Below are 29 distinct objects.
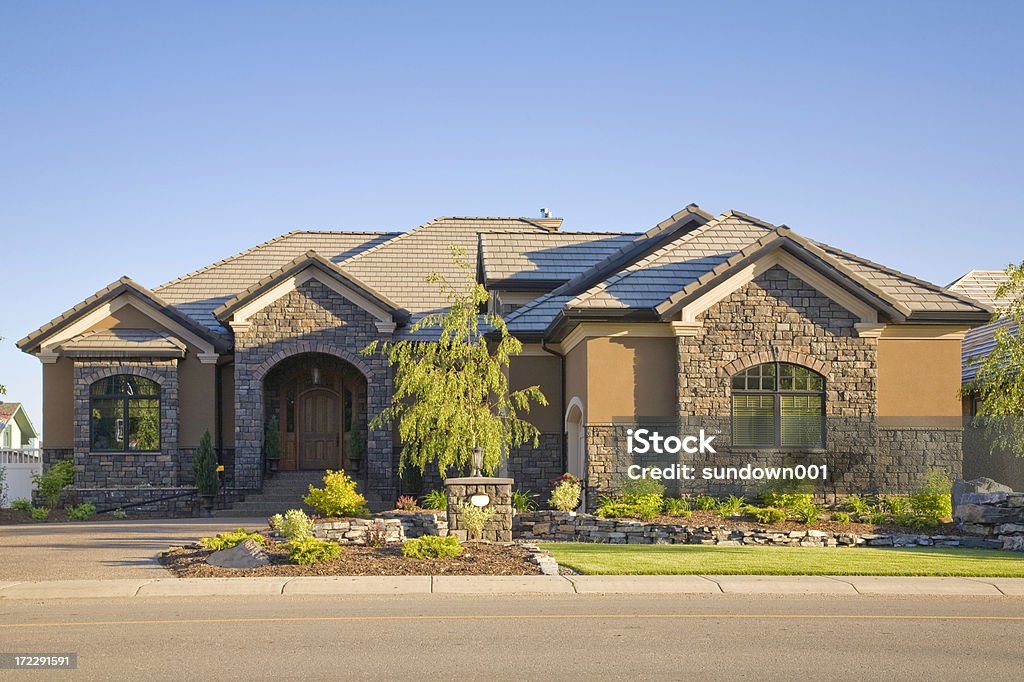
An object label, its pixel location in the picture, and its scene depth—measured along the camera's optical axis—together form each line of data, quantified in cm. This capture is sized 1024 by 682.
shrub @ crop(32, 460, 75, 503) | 2759
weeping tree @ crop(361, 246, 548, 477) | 2094
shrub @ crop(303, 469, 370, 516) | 2153
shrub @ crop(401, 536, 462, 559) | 1597
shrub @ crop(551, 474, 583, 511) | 2206
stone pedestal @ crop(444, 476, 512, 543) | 1920
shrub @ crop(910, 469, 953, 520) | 2095
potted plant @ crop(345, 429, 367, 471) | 2869
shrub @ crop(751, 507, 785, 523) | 2031
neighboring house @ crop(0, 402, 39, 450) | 5902
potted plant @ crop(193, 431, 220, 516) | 2702
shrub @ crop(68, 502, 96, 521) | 2644
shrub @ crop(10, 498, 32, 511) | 2738
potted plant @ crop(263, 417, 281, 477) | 2844
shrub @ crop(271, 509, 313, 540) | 1666
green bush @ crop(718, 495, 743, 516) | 2116
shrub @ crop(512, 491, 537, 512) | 2286
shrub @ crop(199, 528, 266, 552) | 1633
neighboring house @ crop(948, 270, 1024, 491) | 2511
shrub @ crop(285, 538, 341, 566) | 1540
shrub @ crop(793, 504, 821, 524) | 2052
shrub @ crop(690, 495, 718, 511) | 2178
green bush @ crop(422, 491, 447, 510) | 2300
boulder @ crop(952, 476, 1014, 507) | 2053
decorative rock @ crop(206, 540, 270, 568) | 1538
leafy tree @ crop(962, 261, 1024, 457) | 1894
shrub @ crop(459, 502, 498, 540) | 1881
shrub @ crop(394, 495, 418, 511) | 2302
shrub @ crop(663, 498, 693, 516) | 2133
